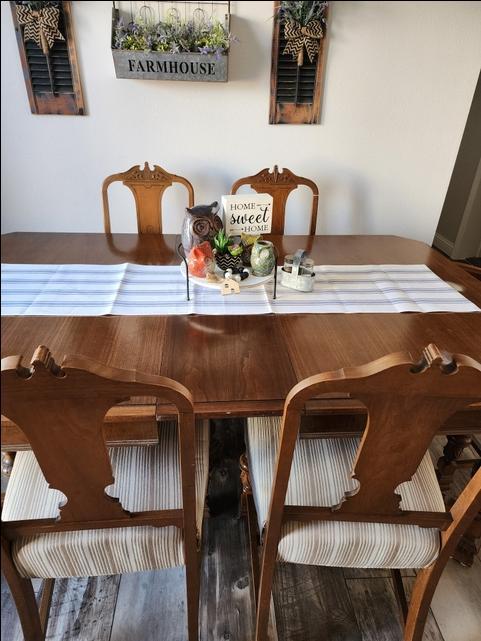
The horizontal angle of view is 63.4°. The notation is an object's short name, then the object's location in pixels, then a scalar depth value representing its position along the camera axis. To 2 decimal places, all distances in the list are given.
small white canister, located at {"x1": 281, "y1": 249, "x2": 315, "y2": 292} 1.13
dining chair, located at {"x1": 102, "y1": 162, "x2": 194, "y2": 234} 1.47
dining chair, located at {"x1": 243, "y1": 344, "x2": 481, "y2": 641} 0.55
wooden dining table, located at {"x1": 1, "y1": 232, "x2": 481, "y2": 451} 0.75
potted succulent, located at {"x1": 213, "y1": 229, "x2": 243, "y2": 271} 1.10
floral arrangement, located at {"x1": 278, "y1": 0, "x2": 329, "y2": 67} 1.37
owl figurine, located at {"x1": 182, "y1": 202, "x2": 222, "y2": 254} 1.11
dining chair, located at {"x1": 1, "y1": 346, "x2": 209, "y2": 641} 0.52
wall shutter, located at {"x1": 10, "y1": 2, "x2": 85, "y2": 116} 1.39
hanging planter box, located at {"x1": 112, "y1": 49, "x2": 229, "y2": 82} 1.37
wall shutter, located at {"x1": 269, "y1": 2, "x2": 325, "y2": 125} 1.52
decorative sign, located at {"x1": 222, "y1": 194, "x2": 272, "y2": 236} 1.15
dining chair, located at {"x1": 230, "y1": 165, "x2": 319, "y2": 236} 1.53
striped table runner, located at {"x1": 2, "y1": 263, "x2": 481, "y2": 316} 1.01
